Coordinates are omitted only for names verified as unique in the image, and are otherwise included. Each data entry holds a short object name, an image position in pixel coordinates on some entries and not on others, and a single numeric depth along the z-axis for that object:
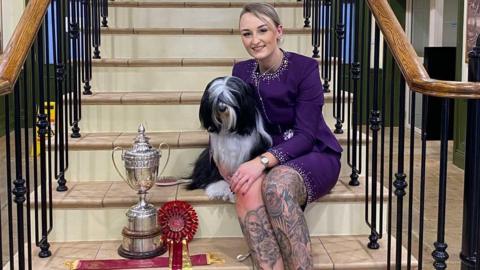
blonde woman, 1.96
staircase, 2.36
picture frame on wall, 5.22
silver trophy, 2.19
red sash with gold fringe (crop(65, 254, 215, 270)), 2.12
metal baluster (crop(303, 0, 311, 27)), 3.67
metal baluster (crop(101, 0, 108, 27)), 3.65
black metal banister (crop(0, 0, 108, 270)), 1.88
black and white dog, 2.00
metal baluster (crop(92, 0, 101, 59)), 3.30
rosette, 2.29
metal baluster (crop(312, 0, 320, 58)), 3.24
